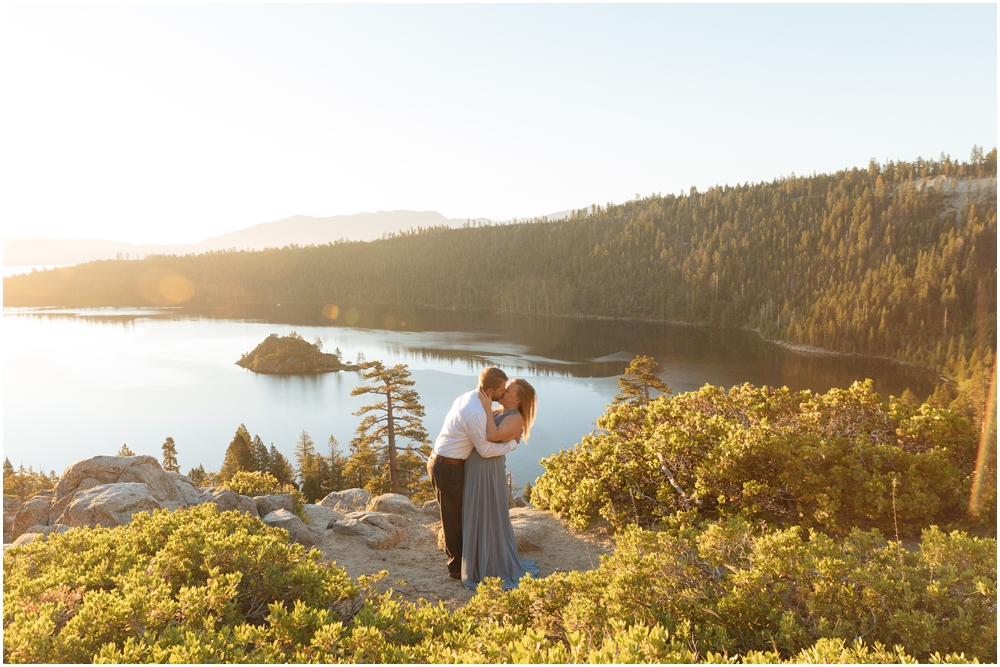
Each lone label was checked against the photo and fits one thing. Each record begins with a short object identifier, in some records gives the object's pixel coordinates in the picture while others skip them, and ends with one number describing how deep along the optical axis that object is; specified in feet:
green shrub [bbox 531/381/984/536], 22.38
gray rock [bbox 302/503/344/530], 29.46
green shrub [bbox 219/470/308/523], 32.63
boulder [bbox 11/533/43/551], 22.03
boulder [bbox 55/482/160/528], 24.25
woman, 19.99
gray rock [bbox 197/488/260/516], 26.96
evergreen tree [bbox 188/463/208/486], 91.00
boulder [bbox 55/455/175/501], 28.73
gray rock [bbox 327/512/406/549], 26.23
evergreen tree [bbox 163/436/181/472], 110.71
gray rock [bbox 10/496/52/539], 27.66
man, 19.42
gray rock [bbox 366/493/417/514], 33.35
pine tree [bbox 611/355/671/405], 94.38
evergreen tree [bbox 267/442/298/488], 93.02
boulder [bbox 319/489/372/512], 38.61
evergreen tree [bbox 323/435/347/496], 95.91
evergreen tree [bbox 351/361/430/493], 82.33
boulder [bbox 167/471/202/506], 28.94
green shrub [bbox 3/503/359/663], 10.40
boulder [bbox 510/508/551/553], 25.07
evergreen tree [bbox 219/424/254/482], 88.53
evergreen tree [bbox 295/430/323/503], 77.00
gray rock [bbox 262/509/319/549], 25.39
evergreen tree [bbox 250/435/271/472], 94.92
